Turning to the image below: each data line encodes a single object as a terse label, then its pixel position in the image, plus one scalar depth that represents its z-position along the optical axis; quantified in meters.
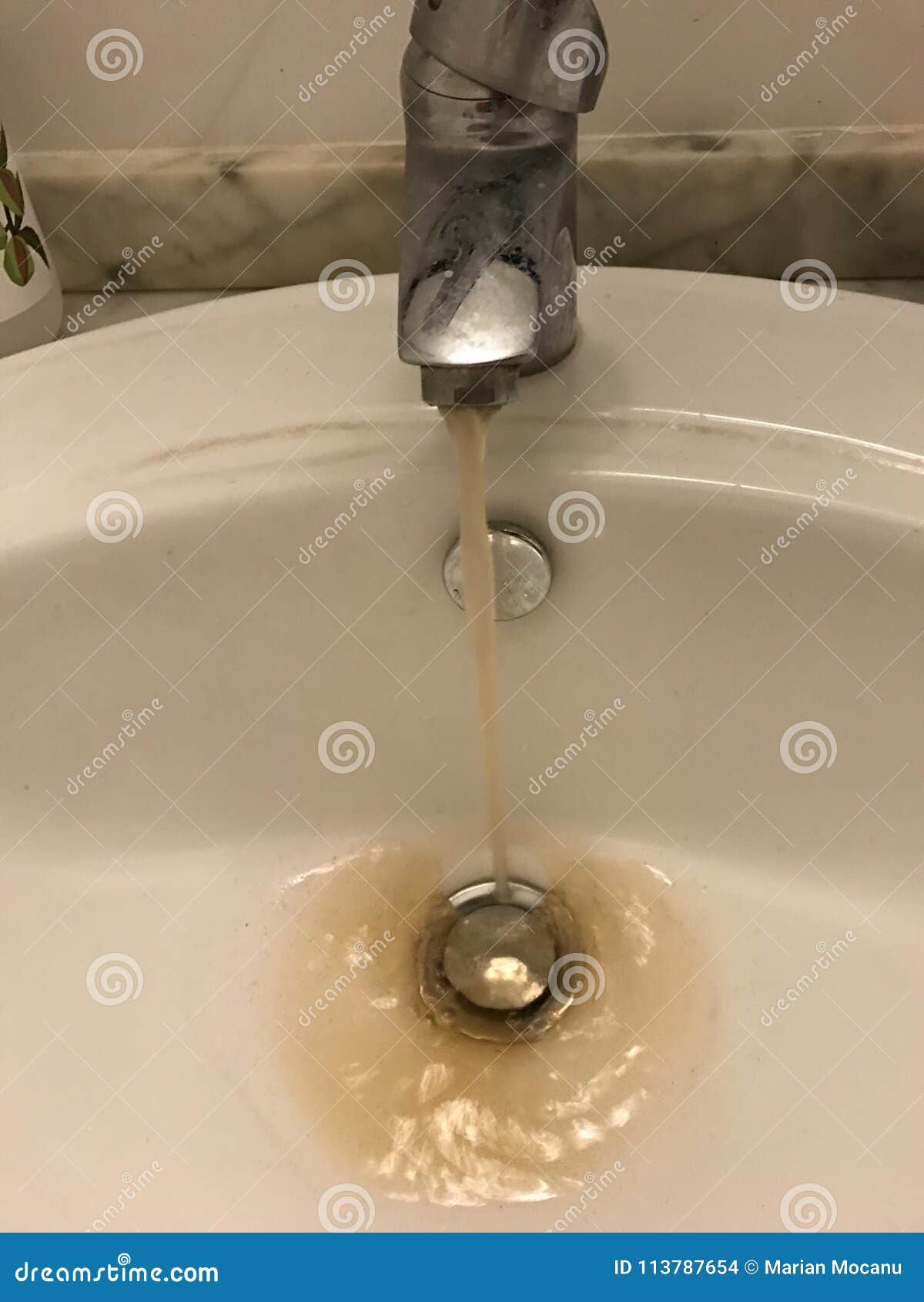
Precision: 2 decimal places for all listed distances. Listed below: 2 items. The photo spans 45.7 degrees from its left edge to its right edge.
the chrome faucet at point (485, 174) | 0.30
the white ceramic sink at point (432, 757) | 0.40
